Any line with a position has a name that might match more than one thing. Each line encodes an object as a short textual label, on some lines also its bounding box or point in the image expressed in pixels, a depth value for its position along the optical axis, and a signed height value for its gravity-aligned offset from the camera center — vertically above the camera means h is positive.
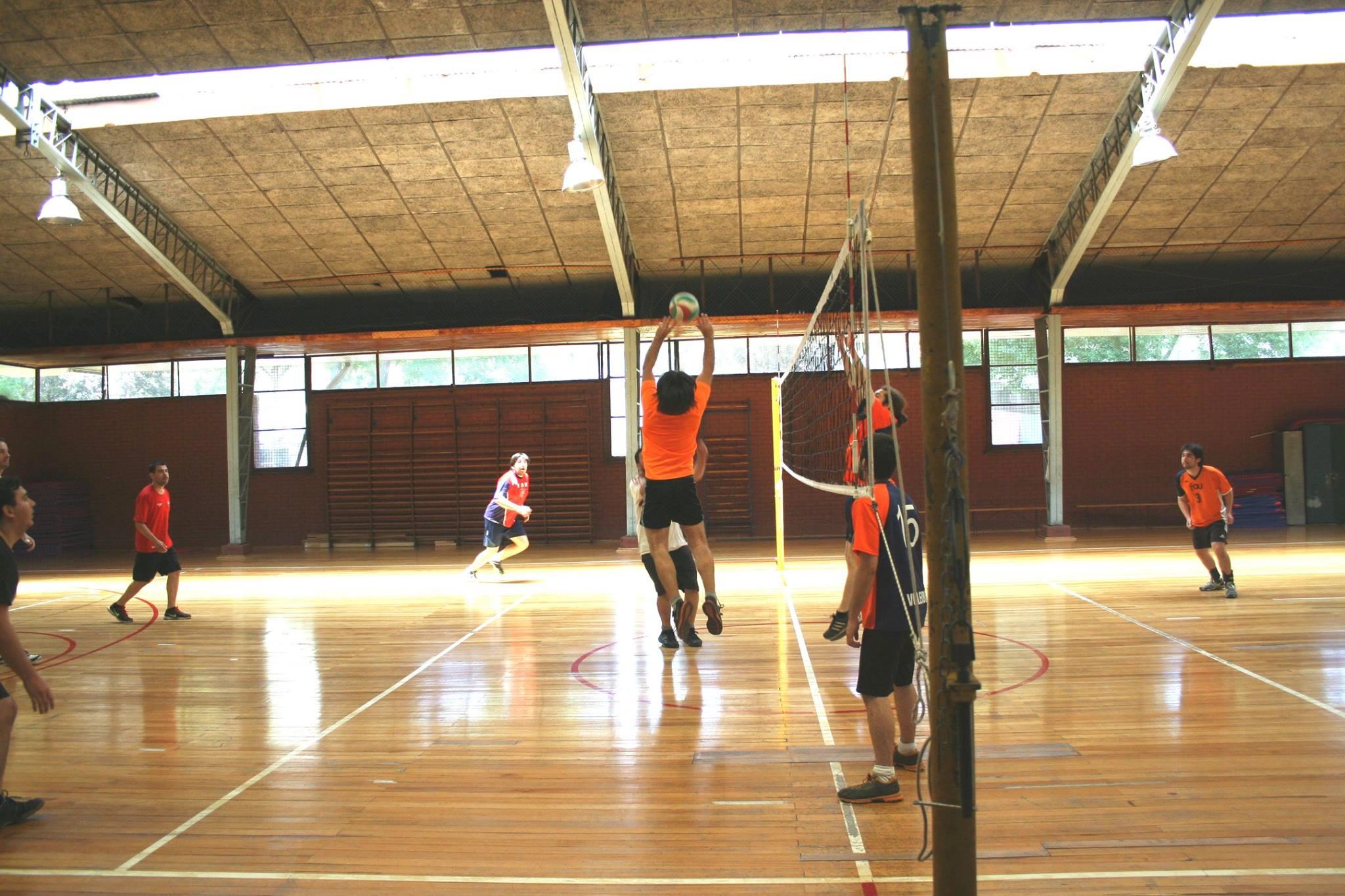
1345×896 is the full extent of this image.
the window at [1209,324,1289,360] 16.86 +2.00
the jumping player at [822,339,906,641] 3.94 +0.22
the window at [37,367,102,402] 18.58 +1.89
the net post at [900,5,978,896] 2.37 +0.02
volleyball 5.43 +0.89
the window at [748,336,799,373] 17.16 +1.98
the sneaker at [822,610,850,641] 6.49 -1.11
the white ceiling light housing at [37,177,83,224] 11.11 +3.17
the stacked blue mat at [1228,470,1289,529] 16.48 -0.74
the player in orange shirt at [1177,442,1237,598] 8.73 -0.45
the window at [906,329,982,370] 16.97 +1.99
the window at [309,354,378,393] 18.05 +1.94
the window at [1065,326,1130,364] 16.97 +1.99
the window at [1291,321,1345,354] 16.80 +1.98
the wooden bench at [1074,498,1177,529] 16.66 -0.84
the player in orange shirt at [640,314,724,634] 5.73 +0.02
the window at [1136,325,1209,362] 16.86 +1.97
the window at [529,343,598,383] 17.61 +1.98
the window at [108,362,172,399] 18.41 +1.89
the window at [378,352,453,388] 18.00 +1.96
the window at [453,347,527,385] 17.81 +1.96
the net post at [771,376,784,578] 9.66 +0.21
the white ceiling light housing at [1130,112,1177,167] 10.31 +3.31
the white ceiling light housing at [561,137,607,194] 10.51 +3.19
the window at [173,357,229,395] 18.34 +1.91
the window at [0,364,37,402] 18.22 +1.90
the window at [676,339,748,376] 17.28 +2.01
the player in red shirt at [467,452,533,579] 11.44 -0.51
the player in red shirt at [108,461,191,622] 8.85 -0.54
